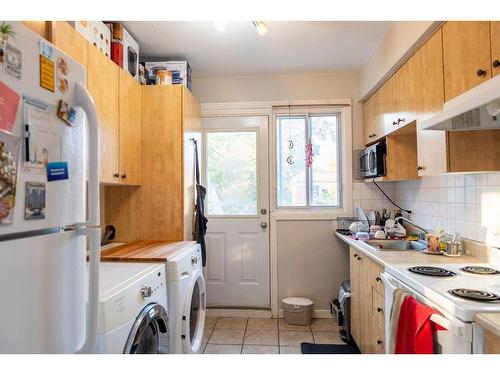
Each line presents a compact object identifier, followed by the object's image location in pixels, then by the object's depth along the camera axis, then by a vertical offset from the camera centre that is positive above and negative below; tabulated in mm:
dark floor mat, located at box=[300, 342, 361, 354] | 2393 -1262
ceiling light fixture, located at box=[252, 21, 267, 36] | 1918 +1040
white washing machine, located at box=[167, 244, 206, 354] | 1781 -675
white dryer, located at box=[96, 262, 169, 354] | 1131 -498
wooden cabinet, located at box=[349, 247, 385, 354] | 1868 -780
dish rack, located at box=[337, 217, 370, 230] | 3092 -306
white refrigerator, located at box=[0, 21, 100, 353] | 703 -19
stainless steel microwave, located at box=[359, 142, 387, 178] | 2584 +269
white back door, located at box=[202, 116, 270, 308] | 3221 -195
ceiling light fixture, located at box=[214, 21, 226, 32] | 2047 +1139
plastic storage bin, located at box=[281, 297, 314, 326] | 2941 -1165
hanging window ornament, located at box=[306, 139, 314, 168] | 3188 +383
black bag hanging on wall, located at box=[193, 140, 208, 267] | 2768 -247
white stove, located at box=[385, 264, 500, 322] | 1076 -412
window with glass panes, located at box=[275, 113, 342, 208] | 3281 +326
